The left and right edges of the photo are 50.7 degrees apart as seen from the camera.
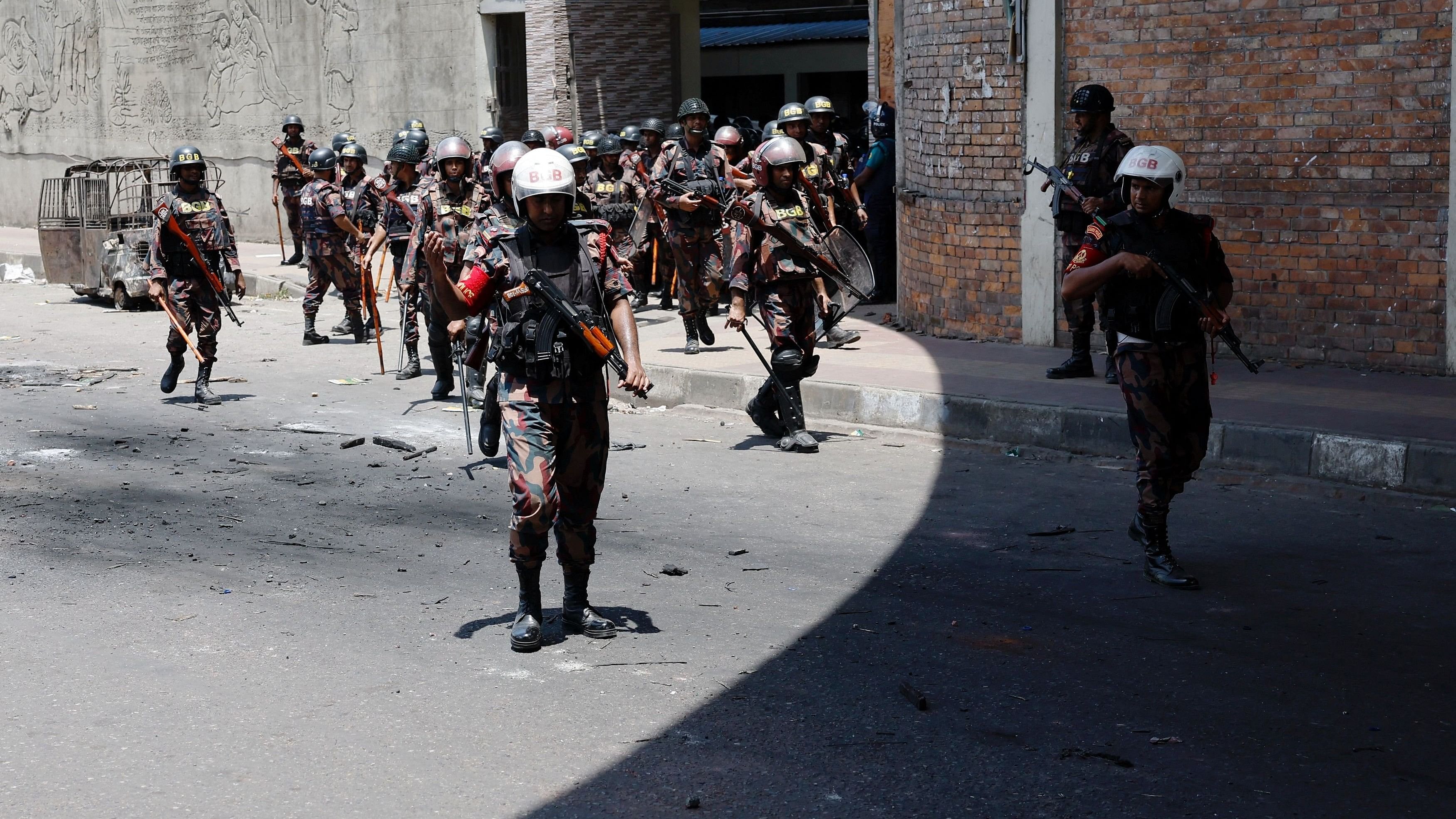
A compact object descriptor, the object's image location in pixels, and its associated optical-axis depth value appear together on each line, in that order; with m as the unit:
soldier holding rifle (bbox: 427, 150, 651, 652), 5.51
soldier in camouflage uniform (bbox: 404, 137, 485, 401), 10.35
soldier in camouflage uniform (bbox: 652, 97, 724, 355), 13.12
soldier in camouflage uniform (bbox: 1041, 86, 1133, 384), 9.96
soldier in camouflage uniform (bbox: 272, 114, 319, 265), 20.11
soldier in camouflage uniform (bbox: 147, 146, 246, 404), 11.23
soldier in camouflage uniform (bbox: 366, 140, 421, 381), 11.70
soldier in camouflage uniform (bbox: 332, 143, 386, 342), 14.16
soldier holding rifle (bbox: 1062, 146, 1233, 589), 6.30
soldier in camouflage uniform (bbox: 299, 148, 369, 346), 14.15
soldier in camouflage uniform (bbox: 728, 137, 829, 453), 9.34
